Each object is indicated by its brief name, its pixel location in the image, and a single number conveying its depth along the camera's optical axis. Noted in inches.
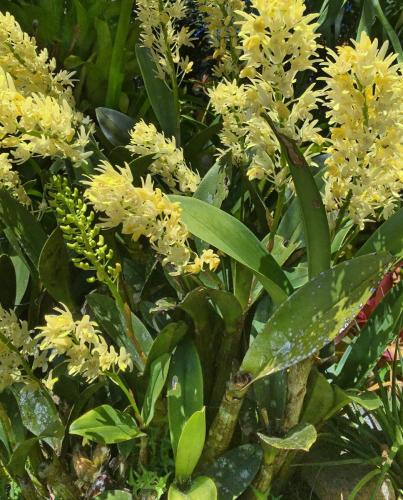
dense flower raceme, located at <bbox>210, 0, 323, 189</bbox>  28.5
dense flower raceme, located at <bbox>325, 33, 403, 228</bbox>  27.5
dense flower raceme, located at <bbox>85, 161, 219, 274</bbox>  31.2
